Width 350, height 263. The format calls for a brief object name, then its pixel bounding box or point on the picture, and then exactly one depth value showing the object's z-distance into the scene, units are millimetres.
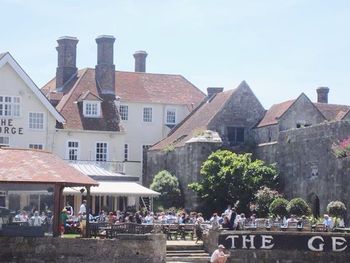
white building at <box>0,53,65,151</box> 51312
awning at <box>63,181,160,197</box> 43719
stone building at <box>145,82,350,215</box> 47125
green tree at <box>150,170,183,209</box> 53094
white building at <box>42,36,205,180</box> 54719
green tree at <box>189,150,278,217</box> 50500
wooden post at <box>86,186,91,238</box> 35500
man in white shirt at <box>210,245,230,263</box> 30234
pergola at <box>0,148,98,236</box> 34312
